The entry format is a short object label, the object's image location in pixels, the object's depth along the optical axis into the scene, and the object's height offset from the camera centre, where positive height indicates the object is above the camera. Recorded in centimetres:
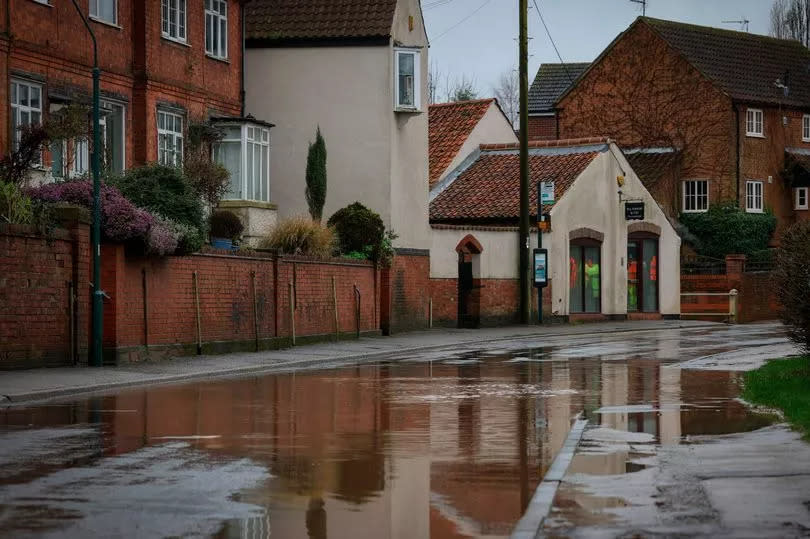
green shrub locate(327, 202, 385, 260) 3766 +120
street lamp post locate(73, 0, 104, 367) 2455 -20
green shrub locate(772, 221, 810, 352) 1909 -11
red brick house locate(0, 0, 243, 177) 3028 +494
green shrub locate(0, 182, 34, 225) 2367 +116
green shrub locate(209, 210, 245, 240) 3378 +120
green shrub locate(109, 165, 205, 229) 2867 +169
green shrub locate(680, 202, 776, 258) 5991 +181
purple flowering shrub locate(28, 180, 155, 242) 2558 +124
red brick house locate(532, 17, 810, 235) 6103 +702
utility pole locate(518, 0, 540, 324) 4338 +316
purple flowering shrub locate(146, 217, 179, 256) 2609 +68
